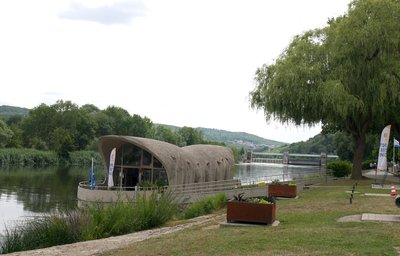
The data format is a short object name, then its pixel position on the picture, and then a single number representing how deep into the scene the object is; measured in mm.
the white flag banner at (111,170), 31234
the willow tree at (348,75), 28297
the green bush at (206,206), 19203
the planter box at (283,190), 21734
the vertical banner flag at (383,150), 22422
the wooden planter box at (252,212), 11836
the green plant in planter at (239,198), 12229
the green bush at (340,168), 38531
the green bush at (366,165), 63781
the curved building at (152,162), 32750
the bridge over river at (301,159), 159125
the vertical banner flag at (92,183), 30712
